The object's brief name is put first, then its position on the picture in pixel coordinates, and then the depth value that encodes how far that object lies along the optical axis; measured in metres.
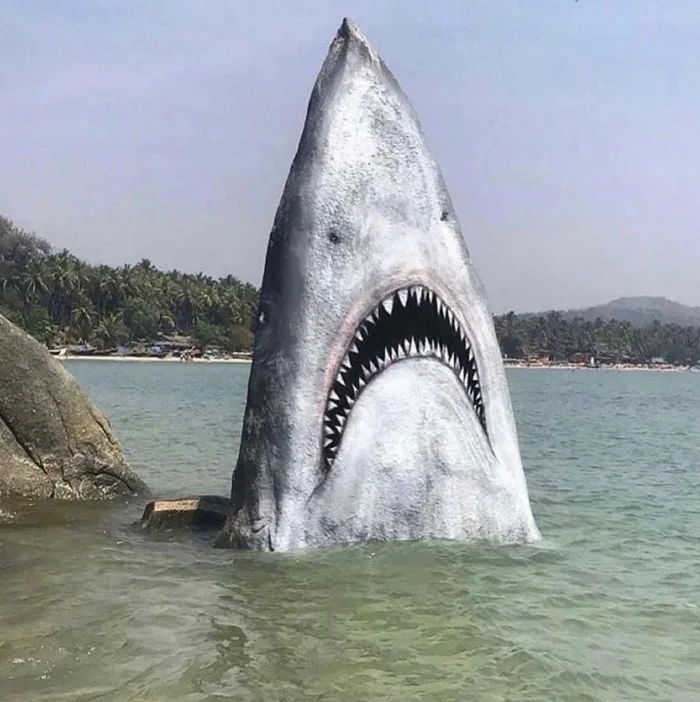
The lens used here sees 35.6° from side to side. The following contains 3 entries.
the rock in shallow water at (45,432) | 9.05
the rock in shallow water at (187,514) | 7.46
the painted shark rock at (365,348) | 5.54
